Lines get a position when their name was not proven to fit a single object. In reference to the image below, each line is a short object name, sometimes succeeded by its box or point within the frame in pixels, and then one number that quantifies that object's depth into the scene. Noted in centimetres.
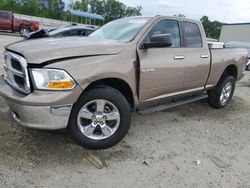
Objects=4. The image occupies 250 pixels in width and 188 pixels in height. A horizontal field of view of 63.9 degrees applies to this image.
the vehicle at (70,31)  805
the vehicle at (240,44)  1371
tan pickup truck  234
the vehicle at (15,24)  1605
